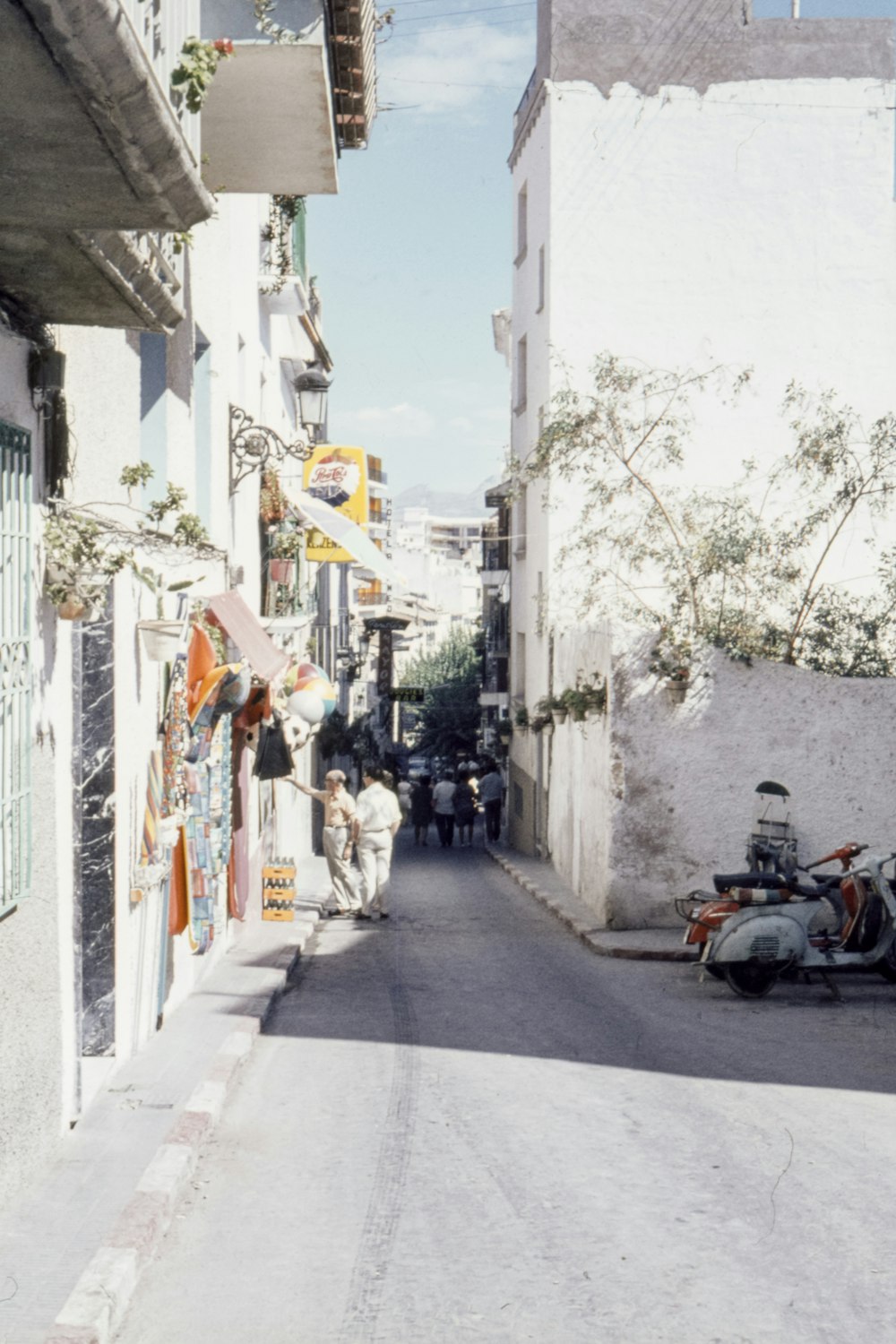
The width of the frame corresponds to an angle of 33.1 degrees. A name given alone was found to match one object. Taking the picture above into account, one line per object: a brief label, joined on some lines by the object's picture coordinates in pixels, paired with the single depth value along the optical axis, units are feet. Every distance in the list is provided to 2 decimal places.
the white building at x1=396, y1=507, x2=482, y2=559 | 597.11
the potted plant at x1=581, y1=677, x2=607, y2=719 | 58.95
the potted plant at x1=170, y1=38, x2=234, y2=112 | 18.40
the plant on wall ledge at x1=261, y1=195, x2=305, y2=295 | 63.67
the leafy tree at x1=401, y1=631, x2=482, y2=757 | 200.64
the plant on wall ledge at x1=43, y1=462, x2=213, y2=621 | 24.14
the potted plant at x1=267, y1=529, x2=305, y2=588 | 65.87
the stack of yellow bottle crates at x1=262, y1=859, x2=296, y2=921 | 57.11
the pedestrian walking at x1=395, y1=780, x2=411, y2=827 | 135.64
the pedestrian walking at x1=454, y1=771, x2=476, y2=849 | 116.57
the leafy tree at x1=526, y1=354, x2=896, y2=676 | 57.93
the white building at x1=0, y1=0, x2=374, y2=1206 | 16.55
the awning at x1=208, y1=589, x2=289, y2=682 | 39.83
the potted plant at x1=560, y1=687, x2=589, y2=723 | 61.05
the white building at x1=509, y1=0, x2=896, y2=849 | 87.71
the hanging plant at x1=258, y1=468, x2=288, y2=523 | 64.69
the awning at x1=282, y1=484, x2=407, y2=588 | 56.03
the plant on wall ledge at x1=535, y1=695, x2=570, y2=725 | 68.02
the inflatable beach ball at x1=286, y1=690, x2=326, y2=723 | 49.75
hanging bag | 53.42
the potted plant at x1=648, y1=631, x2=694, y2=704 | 55.11
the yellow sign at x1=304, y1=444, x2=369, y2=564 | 74.79
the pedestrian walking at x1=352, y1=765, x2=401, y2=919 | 59.88
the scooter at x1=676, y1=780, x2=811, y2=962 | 43.32
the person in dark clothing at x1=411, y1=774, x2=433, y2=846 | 117.39
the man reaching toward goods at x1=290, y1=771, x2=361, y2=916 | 61.31
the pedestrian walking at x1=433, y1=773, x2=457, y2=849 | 114.42
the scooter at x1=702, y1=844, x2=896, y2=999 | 42.11
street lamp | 69.46
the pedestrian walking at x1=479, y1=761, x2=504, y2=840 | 113.70
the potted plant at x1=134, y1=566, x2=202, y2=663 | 32.12
